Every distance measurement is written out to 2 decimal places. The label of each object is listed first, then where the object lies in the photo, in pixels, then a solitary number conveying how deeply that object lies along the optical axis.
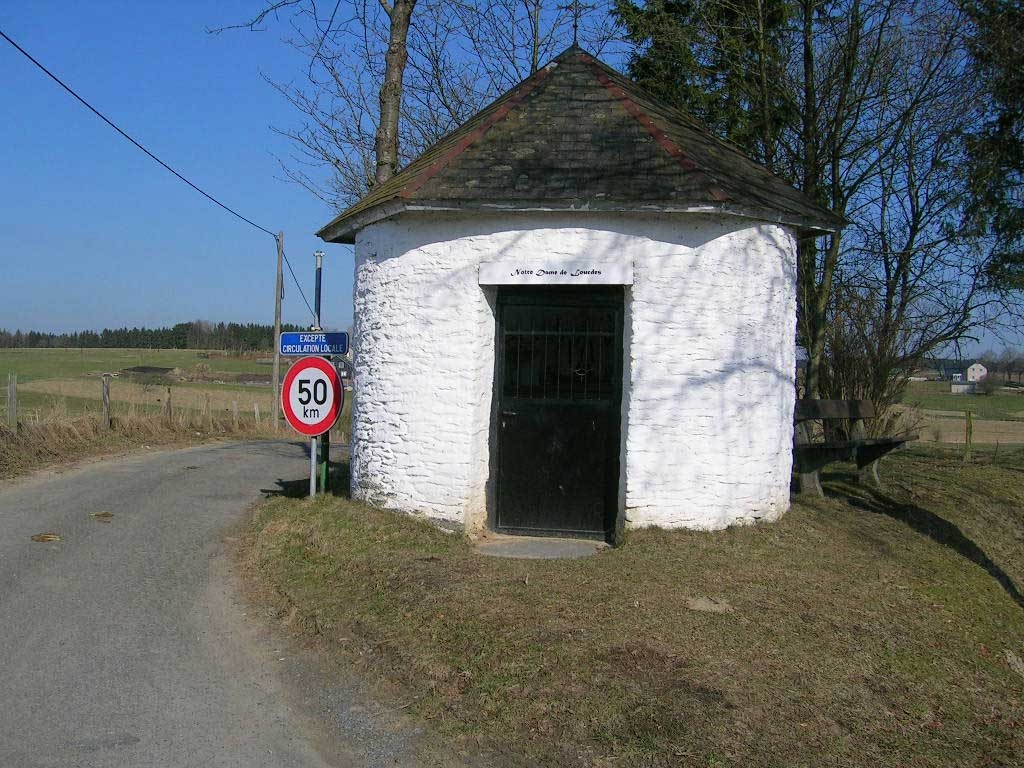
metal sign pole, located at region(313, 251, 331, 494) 10.16
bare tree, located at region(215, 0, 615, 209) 13.52
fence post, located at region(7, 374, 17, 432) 16.58
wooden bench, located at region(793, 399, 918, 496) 10.41
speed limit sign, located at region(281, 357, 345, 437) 9.53
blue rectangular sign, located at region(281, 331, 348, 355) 10.08
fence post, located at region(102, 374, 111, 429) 18.95
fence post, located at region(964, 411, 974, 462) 16.73
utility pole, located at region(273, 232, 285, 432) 28.94
